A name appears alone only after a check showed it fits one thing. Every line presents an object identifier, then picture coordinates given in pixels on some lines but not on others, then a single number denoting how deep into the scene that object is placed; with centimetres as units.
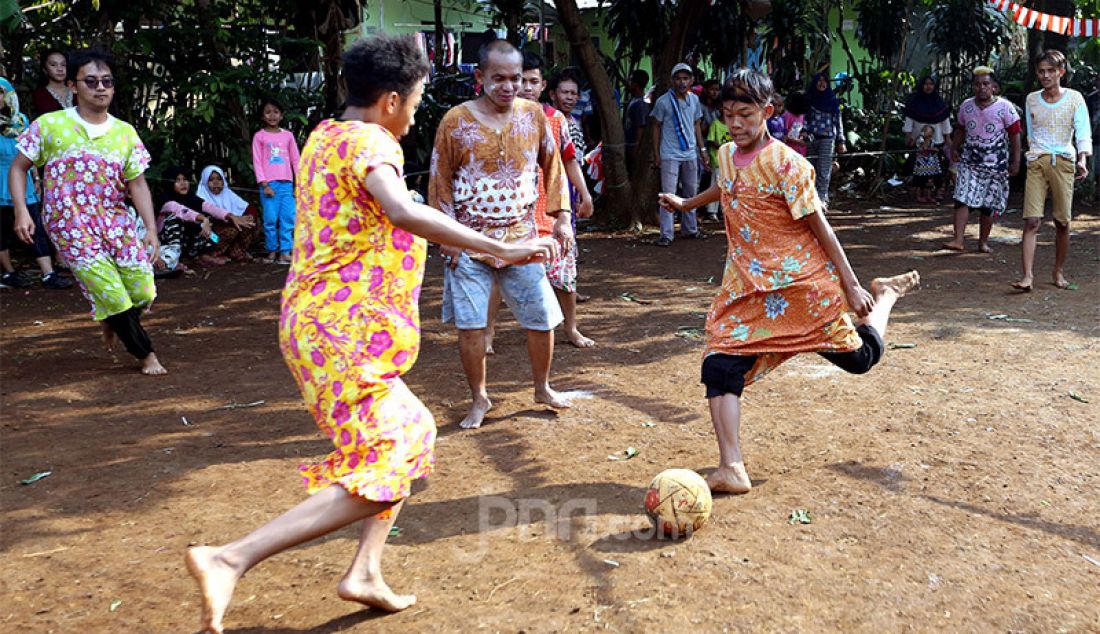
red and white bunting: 1219
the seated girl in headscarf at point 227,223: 1137
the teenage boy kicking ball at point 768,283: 437
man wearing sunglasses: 631
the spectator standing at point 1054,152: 852
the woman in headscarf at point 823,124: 1349
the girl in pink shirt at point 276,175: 1107
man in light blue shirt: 1174
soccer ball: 397
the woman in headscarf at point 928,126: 1520
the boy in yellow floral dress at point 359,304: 311
